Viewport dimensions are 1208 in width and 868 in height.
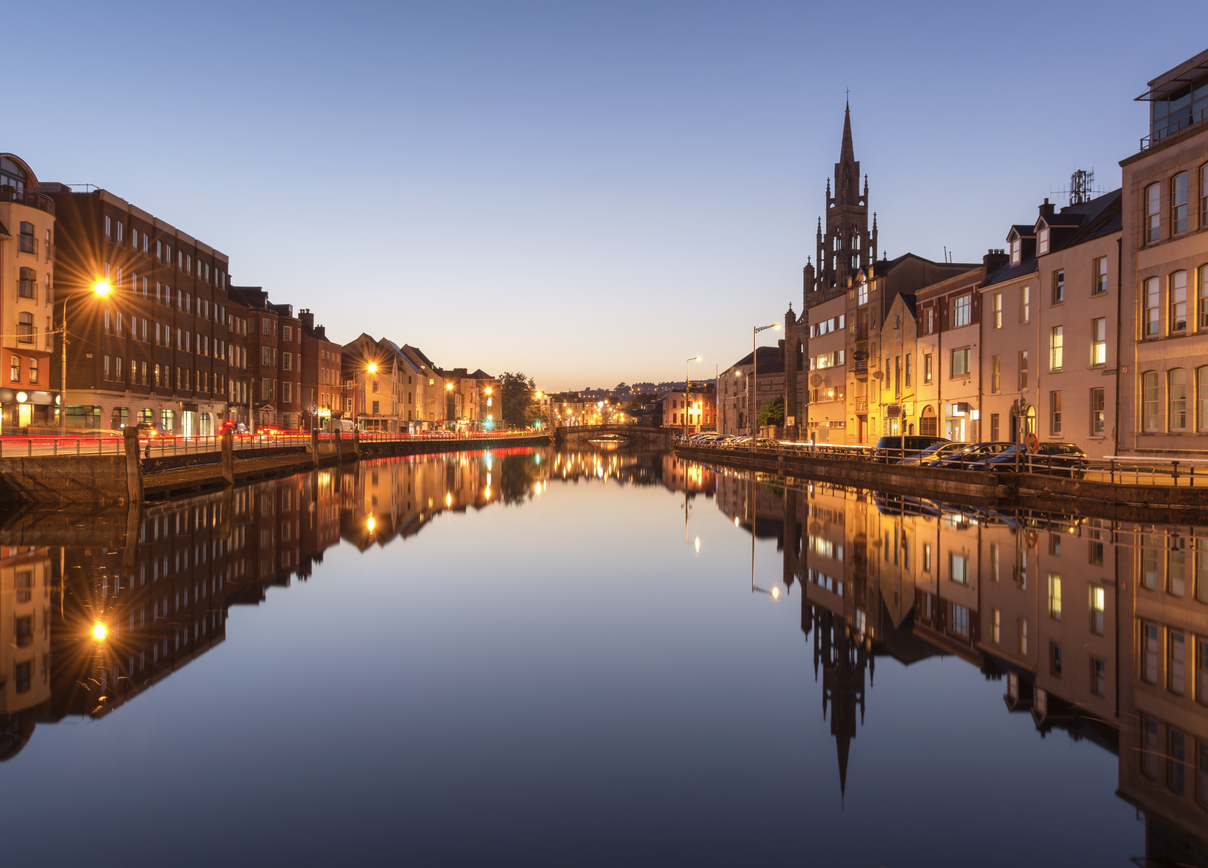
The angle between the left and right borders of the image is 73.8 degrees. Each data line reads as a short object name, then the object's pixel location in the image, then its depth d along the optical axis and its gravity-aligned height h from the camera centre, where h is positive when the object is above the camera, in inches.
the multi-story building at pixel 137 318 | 2153.1 +341.4
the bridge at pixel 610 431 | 7441.9 +3.9
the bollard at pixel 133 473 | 1177.4 -63.8
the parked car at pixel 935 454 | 1520.7 -43.6
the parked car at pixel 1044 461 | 1207.6 -46.7
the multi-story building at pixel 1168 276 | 1248.2 +257.0
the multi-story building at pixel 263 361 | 3376.0 +296.6
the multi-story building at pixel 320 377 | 3833.7 +271.3
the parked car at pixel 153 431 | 1817.2 -2.3
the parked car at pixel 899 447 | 1729.8 -34.0
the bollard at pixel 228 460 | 1583.4 -58.7
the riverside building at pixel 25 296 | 1899.6 +326.1
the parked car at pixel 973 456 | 1432.6 -43.4
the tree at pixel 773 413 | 4818.4 +114.8
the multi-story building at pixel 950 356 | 2001.7 +200.3
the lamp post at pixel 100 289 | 1295.5 +227.9
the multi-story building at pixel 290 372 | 3567.9 +264.4
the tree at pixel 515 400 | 7042.3 +274.1
